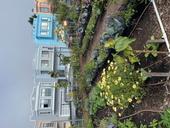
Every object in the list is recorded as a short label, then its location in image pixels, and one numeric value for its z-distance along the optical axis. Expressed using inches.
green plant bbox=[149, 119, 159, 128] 74.3
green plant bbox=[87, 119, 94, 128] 114.2
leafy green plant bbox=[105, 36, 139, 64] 84.0
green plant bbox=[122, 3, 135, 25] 93.2
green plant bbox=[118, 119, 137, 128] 85.4
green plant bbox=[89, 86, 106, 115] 105.4
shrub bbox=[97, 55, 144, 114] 80.3
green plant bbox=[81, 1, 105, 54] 115.6
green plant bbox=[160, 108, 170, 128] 69.4
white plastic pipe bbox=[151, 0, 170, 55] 75.2
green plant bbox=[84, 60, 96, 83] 117.7
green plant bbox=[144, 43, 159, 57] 79.0
